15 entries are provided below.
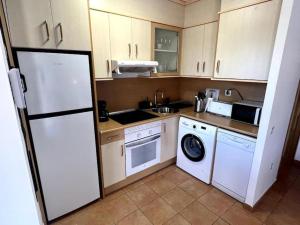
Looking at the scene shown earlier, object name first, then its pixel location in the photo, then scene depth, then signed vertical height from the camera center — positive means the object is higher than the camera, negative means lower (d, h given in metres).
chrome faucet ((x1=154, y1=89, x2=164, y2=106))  2.95 -0.44
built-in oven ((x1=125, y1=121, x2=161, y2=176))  2.12 -0.99
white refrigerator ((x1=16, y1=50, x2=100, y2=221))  1.40 -0.50
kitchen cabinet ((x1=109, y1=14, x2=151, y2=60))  1.96 +0.38
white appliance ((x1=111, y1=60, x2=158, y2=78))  1.95 +0.02
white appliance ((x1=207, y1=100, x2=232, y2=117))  2.32 -0.52
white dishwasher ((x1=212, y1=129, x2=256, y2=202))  1.84 -1.04
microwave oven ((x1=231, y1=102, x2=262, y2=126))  1.97 -0.49
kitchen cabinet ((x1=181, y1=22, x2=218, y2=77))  2.33 +0.29
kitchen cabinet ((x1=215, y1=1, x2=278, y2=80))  1.72 +0.32
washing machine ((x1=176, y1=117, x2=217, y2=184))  2.18 -1.06
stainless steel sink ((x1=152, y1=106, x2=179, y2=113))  2.70 -0.62
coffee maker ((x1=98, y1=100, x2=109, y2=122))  2.15 -0.51
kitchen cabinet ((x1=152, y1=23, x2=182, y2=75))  2.41 +0.33
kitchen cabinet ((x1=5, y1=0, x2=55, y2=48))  1.24 +0.34
